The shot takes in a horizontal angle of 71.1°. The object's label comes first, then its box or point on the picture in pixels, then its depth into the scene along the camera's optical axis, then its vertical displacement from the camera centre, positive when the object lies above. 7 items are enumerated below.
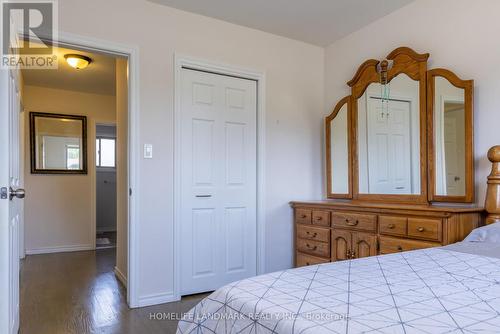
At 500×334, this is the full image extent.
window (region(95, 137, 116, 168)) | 6.98 +0.36
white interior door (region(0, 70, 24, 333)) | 1.53 -0.15
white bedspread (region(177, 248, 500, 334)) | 0.73 -0.33
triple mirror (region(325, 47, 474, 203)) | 2.38 +0.26
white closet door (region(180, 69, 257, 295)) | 2.85 -0.09
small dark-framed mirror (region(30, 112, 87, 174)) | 4.73 +0.37
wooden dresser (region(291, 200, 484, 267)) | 2.07 -0.41
